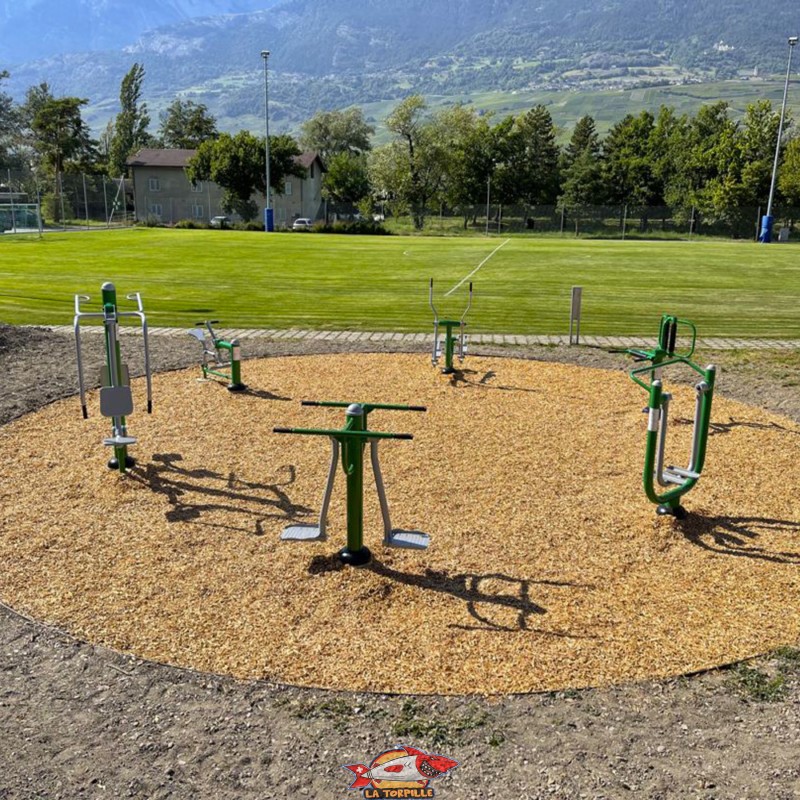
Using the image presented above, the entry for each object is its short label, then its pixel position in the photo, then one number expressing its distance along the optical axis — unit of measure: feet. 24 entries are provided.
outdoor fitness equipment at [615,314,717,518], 19.49
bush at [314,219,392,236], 194.18
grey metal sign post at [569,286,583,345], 43.25
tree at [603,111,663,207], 232.53
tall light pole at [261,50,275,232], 193.61
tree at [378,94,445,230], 242.17
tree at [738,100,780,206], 203.21
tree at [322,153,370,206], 274.36
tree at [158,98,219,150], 325.01
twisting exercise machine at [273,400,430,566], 17.52
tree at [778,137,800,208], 195.31
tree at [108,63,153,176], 349.61
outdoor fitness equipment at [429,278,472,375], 36.18
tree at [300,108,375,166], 382.42
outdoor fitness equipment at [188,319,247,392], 33.94
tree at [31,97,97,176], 244.42
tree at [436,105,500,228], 235.20
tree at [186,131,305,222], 225.15
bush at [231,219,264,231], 206.71
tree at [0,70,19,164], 338.09
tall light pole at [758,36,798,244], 172.16
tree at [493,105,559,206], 239.91
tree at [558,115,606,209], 234.58
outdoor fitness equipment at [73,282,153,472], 22.67
